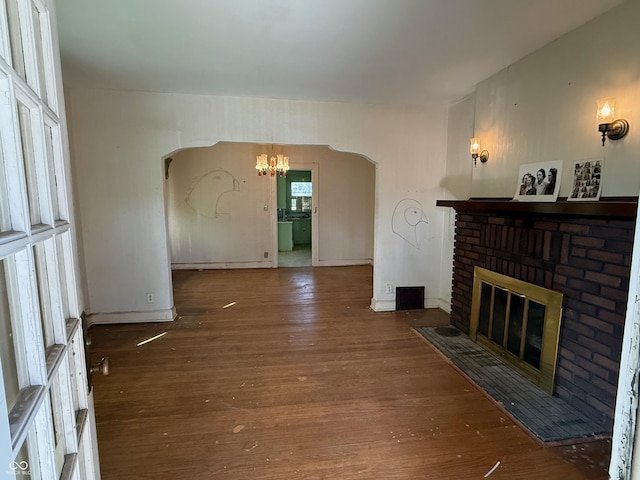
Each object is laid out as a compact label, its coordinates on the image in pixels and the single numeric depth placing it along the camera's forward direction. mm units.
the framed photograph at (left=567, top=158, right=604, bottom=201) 2146
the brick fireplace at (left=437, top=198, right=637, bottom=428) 1941
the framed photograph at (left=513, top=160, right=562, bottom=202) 2471
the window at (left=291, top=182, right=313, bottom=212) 10062
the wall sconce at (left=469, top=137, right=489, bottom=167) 3318
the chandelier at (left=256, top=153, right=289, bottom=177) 5816
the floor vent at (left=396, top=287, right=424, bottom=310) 4223
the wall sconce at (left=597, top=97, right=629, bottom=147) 2008
